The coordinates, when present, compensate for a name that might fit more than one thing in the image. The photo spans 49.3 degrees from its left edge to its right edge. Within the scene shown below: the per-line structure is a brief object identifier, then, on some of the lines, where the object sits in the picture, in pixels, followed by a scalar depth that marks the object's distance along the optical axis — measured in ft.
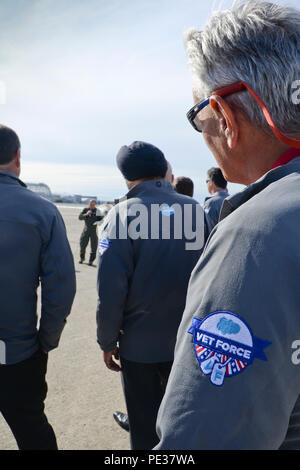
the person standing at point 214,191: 16.25
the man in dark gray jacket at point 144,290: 7.14
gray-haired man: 2.15
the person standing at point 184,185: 17.17
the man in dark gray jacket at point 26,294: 6.91
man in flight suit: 34.22
